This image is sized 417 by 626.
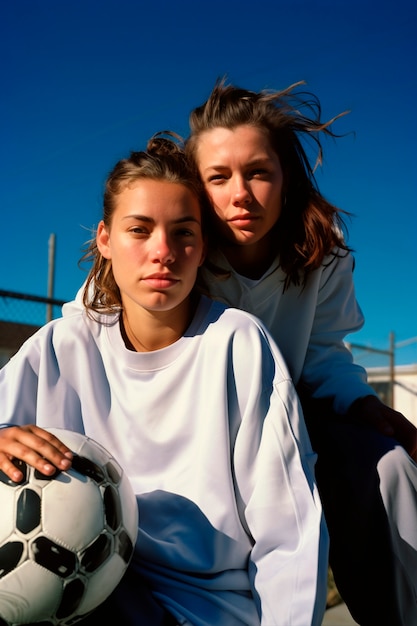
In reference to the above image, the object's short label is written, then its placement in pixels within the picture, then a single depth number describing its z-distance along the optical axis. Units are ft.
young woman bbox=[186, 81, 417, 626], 6.93
